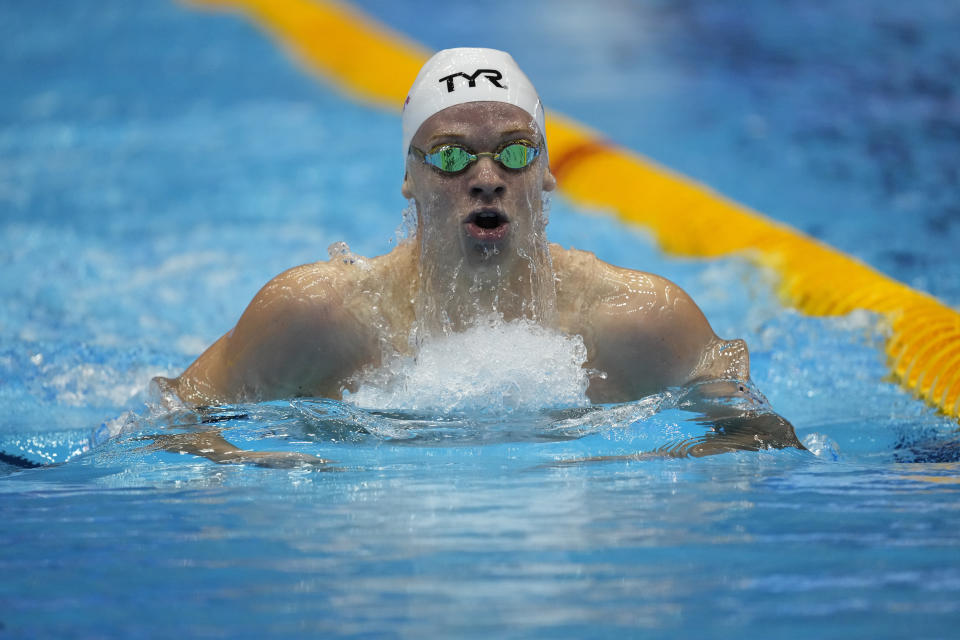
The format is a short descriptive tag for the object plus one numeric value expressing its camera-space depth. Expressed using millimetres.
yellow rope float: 7840
